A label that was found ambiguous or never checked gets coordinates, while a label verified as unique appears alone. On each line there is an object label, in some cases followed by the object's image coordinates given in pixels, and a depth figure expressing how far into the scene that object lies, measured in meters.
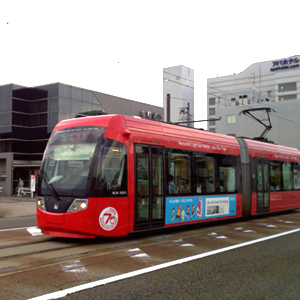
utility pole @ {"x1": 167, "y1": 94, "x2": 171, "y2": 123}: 35.33
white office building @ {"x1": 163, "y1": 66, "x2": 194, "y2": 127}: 94.38
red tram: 8.52
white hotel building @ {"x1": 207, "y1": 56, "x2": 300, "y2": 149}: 53.03
